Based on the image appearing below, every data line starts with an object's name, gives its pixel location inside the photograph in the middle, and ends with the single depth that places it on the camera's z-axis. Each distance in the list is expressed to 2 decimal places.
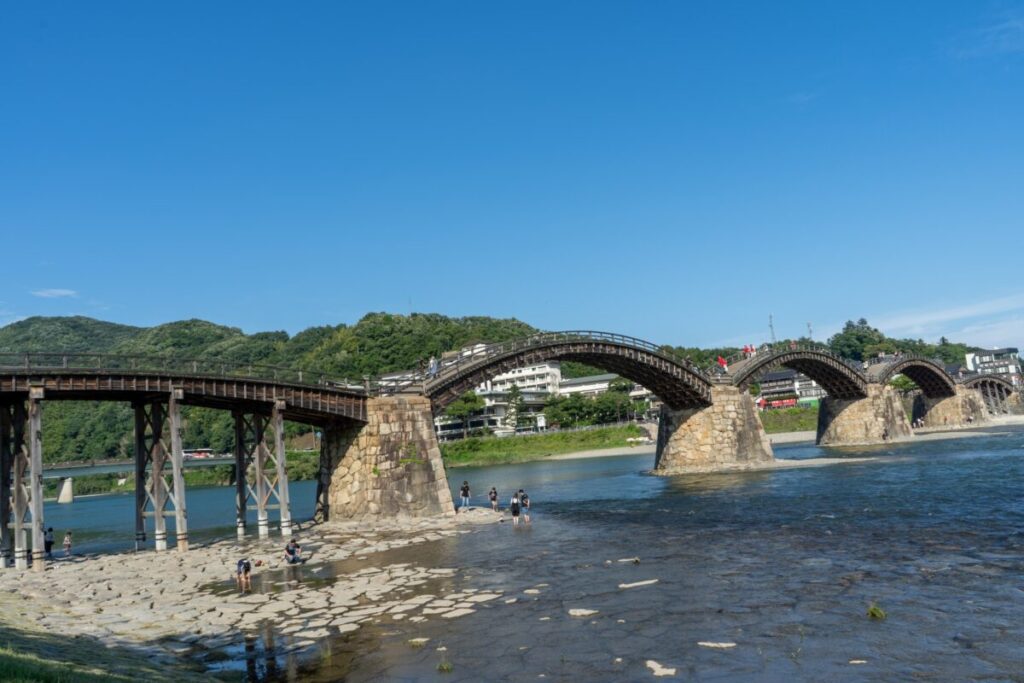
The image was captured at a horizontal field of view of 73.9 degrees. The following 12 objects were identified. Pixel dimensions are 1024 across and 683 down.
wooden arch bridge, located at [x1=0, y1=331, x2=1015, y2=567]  29.20
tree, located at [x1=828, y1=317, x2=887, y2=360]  195.38
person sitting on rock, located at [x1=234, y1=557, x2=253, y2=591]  22.11
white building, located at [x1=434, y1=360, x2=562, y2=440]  135.00
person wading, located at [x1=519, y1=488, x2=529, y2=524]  36.12
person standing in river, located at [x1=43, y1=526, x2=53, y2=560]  32.84
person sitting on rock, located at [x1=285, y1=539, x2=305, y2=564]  26.48
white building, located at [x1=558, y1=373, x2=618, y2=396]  159.62
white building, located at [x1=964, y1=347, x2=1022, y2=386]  181.66
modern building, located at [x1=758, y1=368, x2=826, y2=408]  160.75
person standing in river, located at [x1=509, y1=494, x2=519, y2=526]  35.00
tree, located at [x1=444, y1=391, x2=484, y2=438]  128.62
